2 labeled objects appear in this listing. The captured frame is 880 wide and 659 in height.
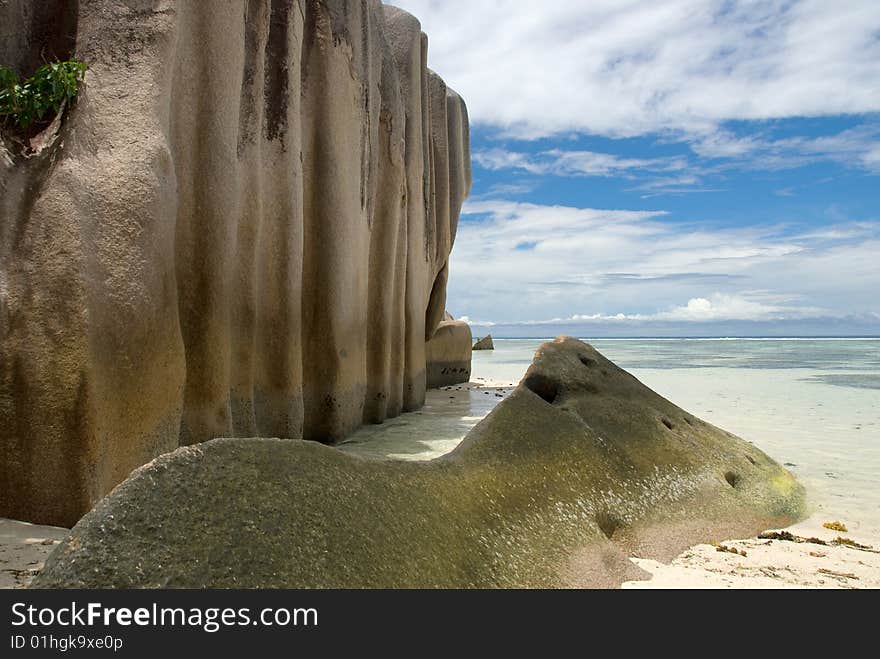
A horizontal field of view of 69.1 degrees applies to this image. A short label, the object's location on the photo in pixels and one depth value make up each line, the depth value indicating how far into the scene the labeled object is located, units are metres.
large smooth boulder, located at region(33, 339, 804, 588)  1.48
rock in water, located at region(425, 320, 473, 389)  11.73
